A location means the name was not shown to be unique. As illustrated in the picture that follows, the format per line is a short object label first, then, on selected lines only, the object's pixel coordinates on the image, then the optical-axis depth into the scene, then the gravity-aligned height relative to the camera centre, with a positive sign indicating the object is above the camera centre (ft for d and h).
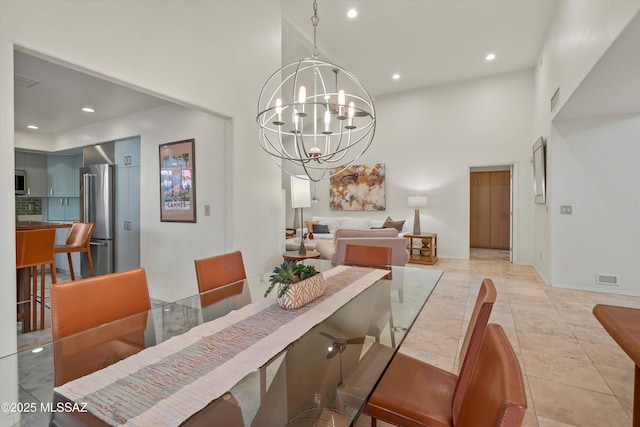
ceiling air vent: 10.28 +4.67
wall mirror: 15.31 +2.18
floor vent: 12.89 -3.00
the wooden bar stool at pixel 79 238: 12.56 -1.08
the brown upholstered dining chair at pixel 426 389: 3.29 -2.39
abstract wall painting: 24.52 +1.89
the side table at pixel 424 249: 20.26 -2.68
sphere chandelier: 6.17 +6.24
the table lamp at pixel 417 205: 21.50 +0.45
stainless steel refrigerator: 14.44 +0.08
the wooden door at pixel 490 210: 25.86 +0.08
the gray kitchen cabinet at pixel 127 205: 13.85 +0.35
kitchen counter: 10.72 -0.52
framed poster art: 11.64 +1.23
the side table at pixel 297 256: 12.56 -1.92
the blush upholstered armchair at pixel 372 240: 14.07 -1.39
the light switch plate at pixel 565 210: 13.61 +0.03
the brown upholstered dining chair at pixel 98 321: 3.52 -1.68
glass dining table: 2.63 -1.70
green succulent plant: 4.89 -1.07
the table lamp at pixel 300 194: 14.40 +0.85
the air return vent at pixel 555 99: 12.87 +4.98
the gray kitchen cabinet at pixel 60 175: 19.76 +2.50
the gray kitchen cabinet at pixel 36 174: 18.86 +2.52
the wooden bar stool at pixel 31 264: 8.77 -1.53
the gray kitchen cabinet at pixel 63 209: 20.38 +0.25
